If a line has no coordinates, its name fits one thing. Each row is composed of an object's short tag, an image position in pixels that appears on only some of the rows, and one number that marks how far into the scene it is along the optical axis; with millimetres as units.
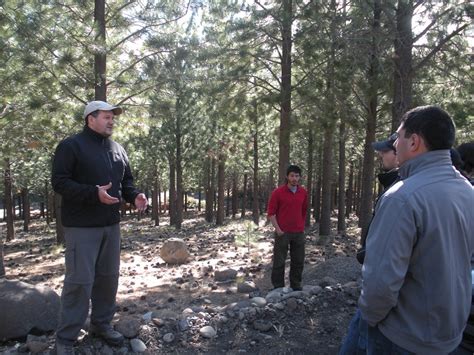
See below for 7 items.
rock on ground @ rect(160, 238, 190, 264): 11797
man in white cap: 3607
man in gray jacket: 2047
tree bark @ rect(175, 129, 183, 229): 22312
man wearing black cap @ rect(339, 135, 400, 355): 2692
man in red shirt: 6715
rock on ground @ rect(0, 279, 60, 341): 4211
